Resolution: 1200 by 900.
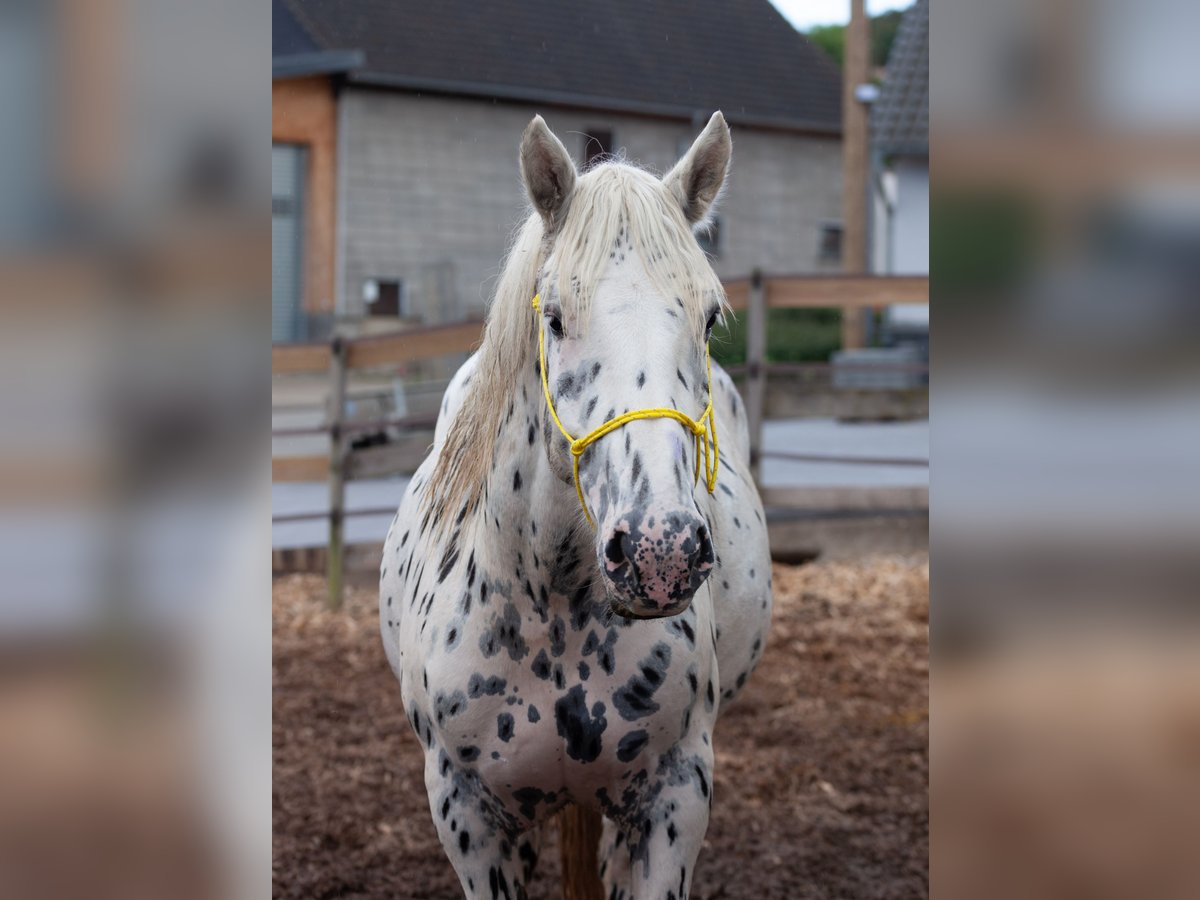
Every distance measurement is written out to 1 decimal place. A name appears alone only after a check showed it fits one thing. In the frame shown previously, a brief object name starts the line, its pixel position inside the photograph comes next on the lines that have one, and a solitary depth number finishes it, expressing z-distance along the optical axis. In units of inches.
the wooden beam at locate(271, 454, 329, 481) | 296.0
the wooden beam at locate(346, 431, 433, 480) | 291.3
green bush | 645.9
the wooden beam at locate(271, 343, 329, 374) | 276.7
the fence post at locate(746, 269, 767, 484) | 281.9
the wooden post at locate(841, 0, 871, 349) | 446.3
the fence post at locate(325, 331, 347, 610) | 258.8
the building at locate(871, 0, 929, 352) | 628.1
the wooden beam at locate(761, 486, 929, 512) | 274.4
